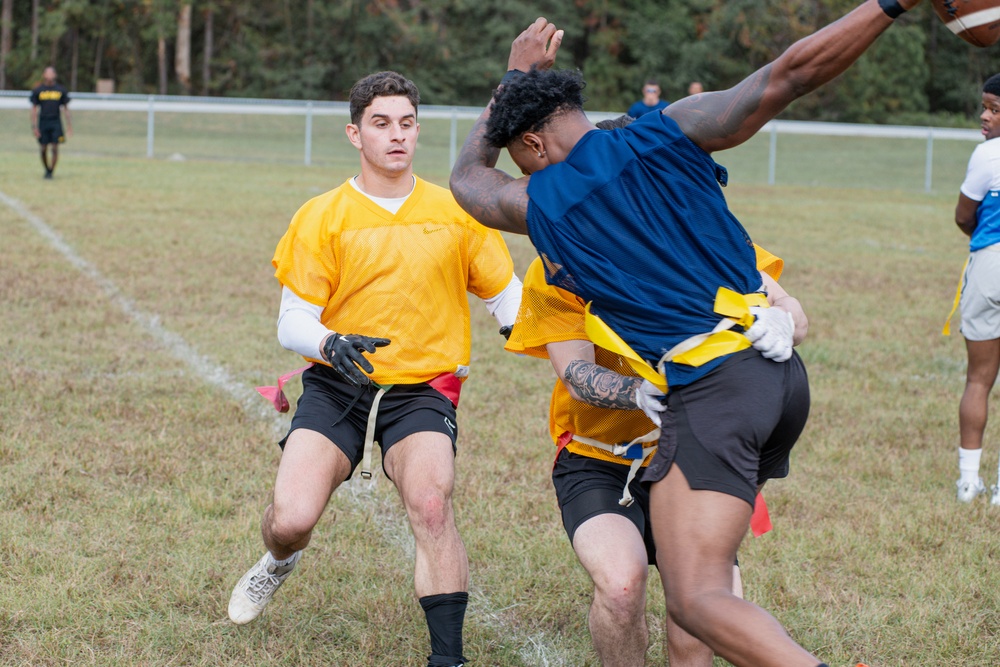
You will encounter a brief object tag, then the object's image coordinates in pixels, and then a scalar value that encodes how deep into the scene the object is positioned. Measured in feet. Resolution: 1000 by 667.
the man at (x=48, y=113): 67.05
